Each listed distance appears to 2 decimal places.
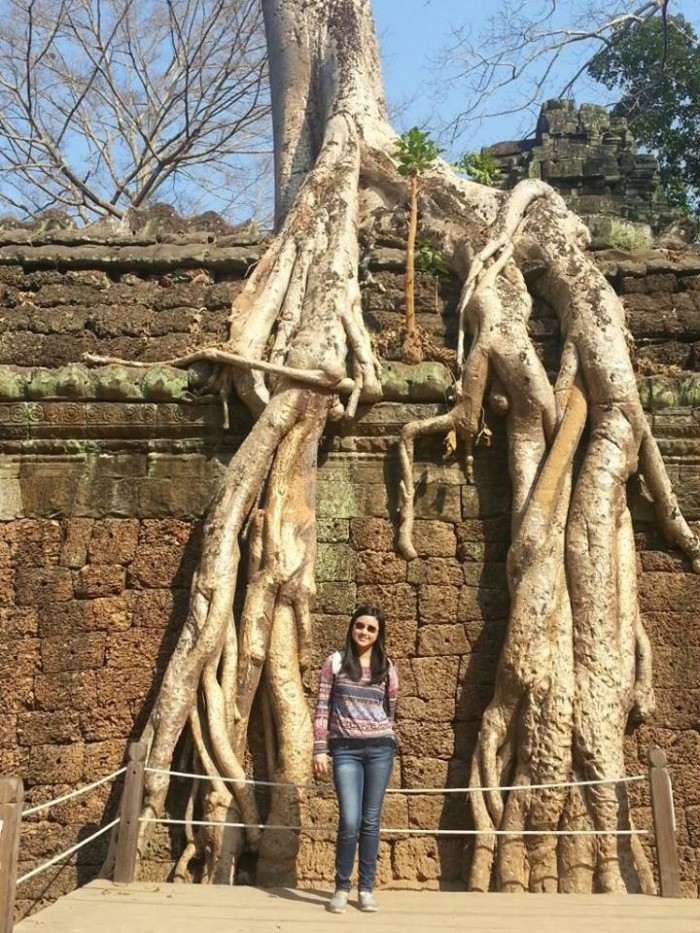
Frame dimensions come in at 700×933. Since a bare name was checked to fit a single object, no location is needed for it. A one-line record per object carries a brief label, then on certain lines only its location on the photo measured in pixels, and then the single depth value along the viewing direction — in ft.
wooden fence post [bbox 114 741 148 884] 13.68
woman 12.25
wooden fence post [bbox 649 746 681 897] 13.11
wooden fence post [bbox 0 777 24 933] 10.42
